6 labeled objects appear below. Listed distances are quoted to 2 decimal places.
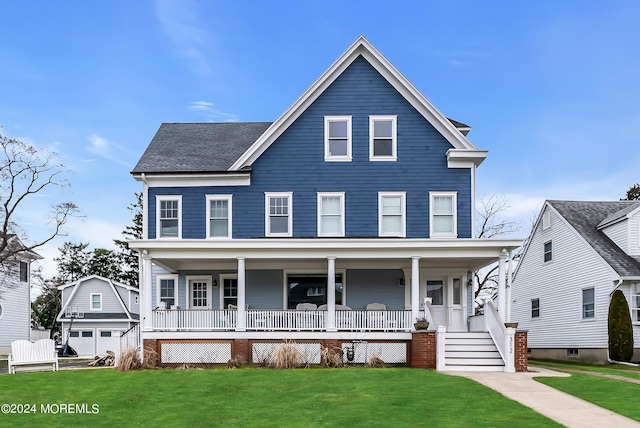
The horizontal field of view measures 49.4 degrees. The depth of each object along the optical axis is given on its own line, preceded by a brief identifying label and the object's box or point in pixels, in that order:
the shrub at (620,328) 25.83
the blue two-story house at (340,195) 24.20
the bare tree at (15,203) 32.66
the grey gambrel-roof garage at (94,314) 45.62
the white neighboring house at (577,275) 27.23
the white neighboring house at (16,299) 39.36
